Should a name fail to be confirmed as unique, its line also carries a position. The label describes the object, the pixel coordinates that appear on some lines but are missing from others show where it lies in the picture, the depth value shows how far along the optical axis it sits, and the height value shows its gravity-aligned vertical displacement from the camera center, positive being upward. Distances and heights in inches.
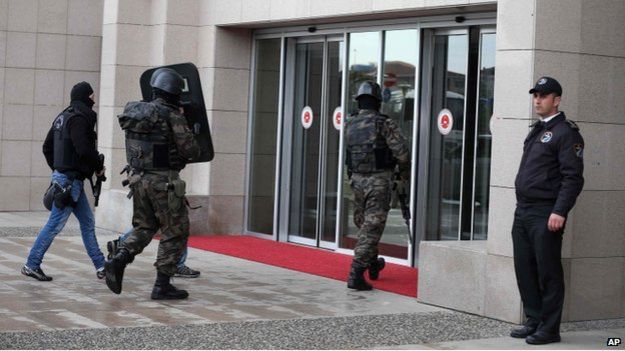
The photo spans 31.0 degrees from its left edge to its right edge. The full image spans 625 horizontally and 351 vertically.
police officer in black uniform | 319.0 -4.2
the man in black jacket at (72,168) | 405.1 -0.3
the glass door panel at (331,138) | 546.0 +20.0
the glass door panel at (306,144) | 562.9 +17.1
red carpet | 443.8 -36.8
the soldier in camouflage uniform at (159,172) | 370.3 -0.4
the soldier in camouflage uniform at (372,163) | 412.5 +6.5
